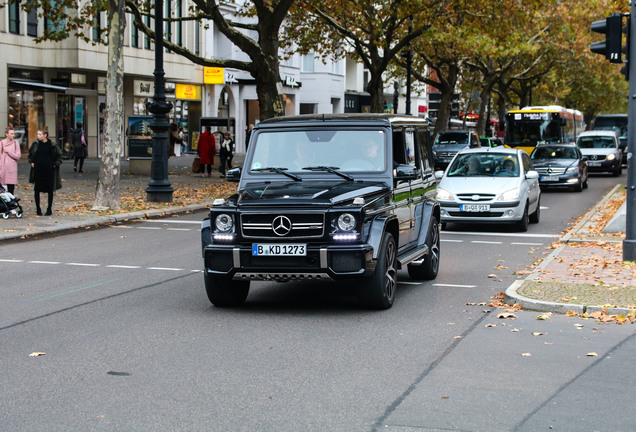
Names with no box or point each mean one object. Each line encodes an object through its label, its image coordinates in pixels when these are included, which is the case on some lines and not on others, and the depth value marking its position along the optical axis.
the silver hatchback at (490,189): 17.97
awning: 36.88
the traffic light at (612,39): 12.50
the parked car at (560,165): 30.83
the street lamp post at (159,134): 23.05
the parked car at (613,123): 61.09
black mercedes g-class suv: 8.76
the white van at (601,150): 41.72
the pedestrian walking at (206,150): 34.62
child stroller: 18.67
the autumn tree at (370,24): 33.78
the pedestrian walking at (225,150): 35.31
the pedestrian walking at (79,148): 33.66
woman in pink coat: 19.09
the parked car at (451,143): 41.44
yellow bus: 44.12
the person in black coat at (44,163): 19.03
